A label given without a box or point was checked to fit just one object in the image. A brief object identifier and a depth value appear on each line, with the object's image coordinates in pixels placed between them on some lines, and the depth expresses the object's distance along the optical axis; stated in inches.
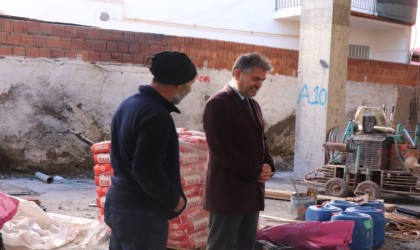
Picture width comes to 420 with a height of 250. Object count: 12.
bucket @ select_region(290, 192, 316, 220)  274.8
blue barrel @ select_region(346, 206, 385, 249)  230.2
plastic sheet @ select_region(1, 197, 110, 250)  194.9
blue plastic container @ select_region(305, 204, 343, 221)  228.4
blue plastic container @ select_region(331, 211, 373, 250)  212.8
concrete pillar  413.1
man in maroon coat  148.7
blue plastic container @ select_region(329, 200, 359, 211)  243.0
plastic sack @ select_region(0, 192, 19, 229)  173.5
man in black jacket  110.0
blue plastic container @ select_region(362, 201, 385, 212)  253.2
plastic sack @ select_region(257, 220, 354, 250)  203.2
